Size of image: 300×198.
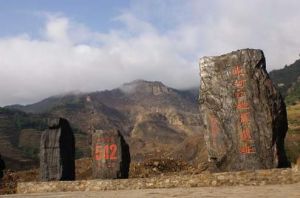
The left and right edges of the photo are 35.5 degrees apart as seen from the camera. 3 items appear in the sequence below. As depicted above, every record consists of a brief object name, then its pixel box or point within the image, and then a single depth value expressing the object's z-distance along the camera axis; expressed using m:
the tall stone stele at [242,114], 11.73
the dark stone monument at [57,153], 15.11
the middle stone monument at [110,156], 14.28
